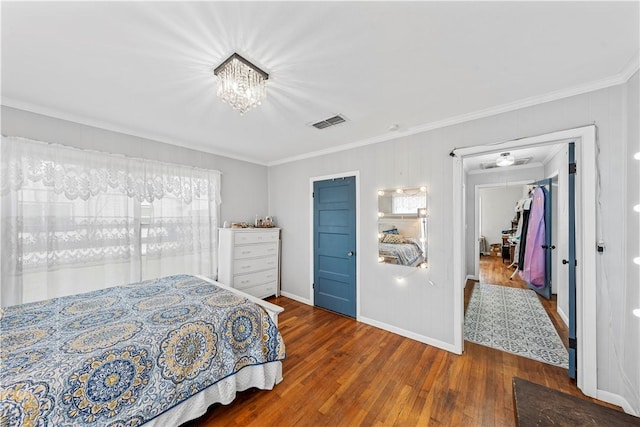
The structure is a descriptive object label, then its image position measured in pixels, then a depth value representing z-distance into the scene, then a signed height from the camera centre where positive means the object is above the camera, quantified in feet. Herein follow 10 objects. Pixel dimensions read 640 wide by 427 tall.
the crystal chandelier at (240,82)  5.25 +3.14
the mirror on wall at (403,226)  9.02 -0.55
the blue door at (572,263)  6.61 -1.49
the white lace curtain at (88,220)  7.14 -0.20
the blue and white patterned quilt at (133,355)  3.76 -2.75
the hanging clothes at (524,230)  15.55 -1.23
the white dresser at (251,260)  11.55 -2.44
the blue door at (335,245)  11.04 -1.59
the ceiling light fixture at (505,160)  12.19 +2.87
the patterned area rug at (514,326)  8.06 -4.81
